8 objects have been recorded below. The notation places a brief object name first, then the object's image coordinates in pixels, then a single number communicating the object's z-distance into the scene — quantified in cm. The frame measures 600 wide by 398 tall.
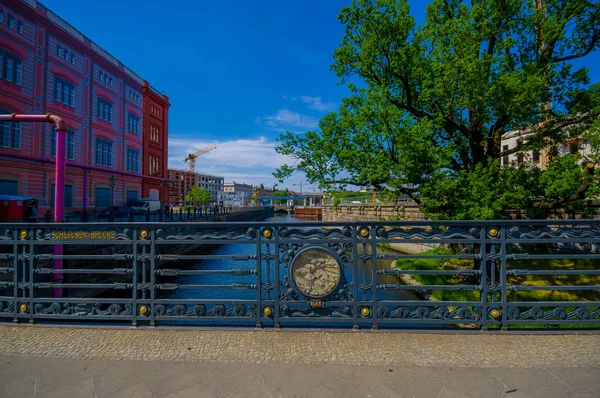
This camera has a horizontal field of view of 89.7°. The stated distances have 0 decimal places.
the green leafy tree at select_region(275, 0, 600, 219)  805
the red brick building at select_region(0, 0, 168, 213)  2081
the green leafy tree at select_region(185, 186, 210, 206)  9056
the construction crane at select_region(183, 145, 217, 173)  15829
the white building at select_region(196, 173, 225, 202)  15375
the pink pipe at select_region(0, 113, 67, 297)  611
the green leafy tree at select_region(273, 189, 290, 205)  18358
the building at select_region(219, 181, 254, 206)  15225
